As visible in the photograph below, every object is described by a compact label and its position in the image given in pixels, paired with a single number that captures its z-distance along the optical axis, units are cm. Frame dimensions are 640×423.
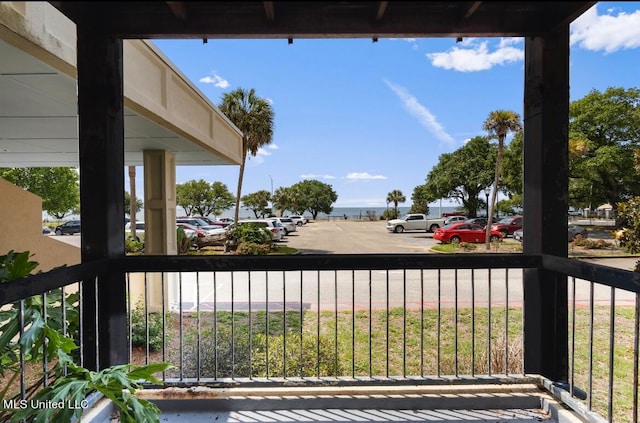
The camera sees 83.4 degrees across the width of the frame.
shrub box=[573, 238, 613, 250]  1327
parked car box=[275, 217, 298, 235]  2547
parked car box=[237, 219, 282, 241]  1916
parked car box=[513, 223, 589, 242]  1410
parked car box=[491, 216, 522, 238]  1750
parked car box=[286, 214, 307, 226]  3437
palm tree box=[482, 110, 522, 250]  1385
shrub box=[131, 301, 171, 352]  459
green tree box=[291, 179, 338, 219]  5016
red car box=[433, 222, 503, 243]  1617
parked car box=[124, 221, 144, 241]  1873
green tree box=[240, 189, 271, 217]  4053
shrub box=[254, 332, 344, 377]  321
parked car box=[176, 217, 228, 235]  2066
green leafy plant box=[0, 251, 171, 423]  150
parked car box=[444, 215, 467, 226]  2338
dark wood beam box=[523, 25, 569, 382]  219
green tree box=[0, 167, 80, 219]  1705
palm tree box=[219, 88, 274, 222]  1487
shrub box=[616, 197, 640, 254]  446
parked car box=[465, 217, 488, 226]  1971
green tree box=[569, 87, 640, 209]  1570
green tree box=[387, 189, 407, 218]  4456
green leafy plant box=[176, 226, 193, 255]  902
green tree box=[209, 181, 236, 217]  3972
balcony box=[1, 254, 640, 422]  205
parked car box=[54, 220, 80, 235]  2695
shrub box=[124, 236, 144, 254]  972
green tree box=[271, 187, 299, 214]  4162
